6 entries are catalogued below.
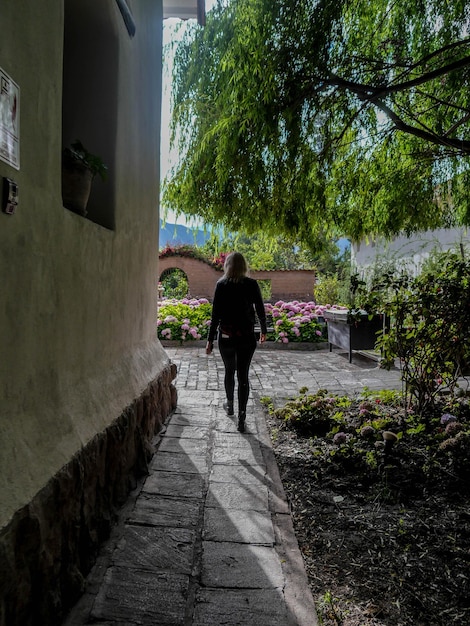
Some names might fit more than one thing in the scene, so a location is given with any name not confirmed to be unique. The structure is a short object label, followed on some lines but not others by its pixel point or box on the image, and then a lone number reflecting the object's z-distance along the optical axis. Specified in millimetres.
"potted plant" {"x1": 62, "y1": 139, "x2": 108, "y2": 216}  2787
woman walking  4926
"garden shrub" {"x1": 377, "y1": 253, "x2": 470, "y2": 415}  4461
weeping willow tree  4531
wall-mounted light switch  1748
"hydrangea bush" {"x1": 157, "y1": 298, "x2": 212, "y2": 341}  11297
